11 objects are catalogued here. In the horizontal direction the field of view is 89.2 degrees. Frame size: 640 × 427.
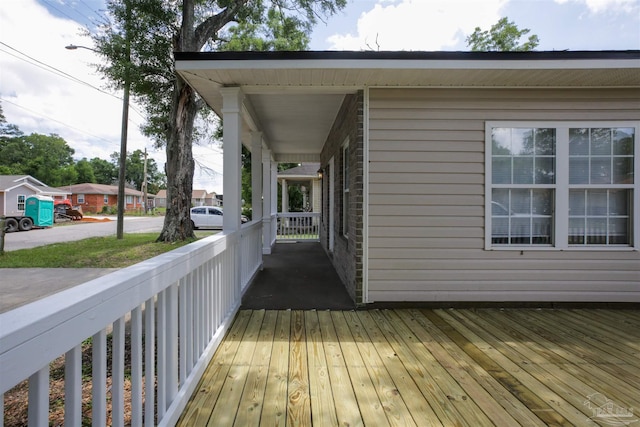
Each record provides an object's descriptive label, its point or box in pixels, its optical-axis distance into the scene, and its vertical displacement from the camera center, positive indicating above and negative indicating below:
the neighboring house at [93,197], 37.25 +1.92
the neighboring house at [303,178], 13.58 +1.63
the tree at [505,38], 19.77 +11.29
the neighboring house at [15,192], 20.67 +1.44
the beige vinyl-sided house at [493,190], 3.68 +0.32
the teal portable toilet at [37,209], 17.12 +0.20
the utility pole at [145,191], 35.57 +2.51
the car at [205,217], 16.44 -0.13
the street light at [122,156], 11.09 +2.07
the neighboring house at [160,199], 54.62 +2.58
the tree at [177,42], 8.57 +4.76
